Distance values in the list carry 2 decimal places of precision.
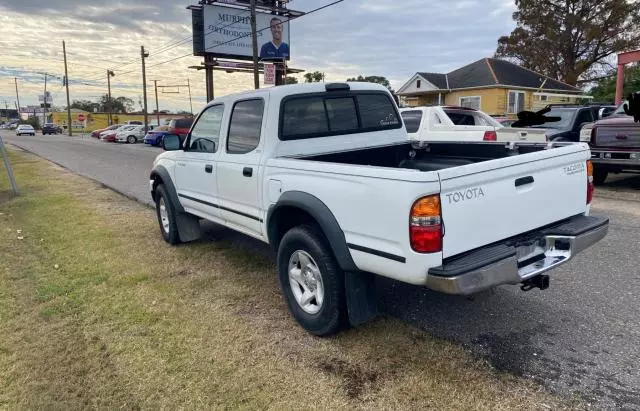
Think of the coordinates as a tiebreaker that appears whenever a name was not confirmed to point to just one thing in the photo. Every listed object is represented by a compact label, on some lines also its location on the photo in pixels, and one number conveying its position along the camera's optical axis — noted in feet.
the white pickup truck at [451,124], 29.48
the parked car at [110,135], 128.26
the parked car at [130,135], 122.72
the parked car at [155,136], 98.27
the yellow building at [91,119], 287.07
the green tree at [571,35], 127.75
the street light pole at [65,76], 200.34
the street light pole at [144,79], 138.05
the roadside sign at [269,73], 70.69
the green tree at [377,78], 212.31
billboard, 106.93
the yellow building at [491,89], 105.91
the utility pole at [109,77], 215.51
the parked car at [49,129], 222.69
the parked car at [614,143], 29.94
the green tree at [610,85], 109.54
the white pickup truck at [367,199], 9.25
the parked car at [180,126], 86.79
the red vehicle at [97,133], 150.61
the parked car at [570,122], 36.01
